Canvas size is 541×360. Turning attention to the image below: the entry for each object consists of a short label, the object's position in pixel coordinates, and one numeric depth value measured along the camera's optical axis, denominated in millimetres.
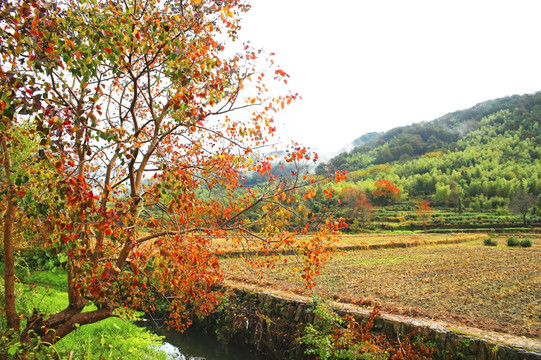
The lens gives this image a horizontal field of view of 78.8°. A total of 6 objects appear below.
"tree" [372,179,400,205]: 71750
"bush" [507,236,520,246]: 27672
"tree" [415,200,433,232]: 51481
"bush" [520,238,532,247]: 26359
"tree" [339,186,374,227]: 51506
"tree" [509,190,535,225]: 47094
